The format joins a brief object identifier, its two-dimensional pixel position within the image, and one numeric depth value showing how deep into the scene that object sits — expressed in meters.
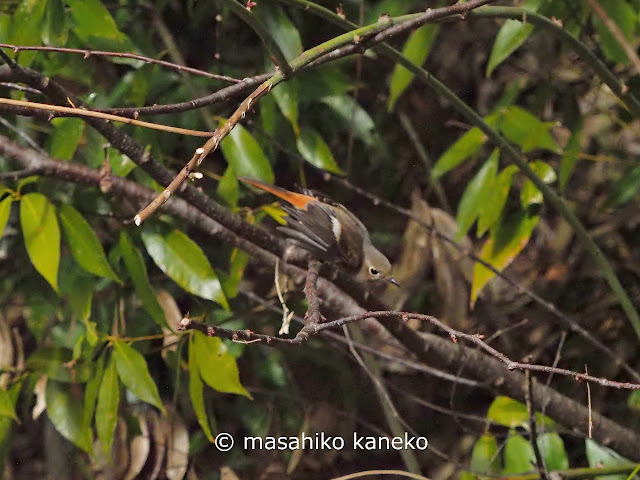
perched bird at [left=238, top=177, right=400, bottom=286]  7.17
